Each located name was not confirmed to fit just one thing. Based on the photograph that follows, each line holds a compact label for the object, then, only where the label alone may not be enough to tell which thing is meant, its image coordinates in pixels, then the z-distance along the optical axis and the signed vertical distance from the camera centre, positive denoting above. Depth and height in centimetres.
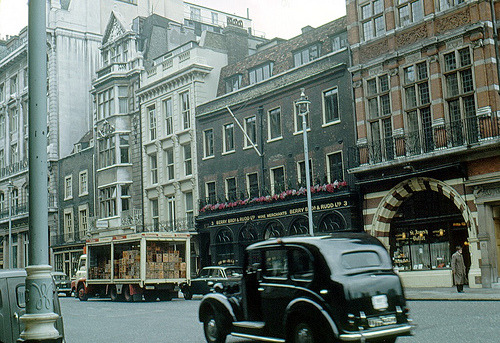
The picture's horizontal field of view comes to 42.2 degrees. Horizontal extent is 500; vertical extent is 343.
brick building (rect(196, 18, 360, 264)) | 3069 +556
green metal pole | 704 +73
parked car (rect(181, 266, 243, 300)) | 2752 -96
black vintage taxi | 965 -69
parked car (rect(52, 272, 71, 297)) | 3872 -129
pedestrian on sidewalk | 2212 -99
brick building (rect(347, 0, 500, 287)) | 2408 +440
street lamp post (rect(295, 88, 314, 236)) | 2430 +519
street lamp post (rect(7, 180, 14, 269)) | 5581 +63
